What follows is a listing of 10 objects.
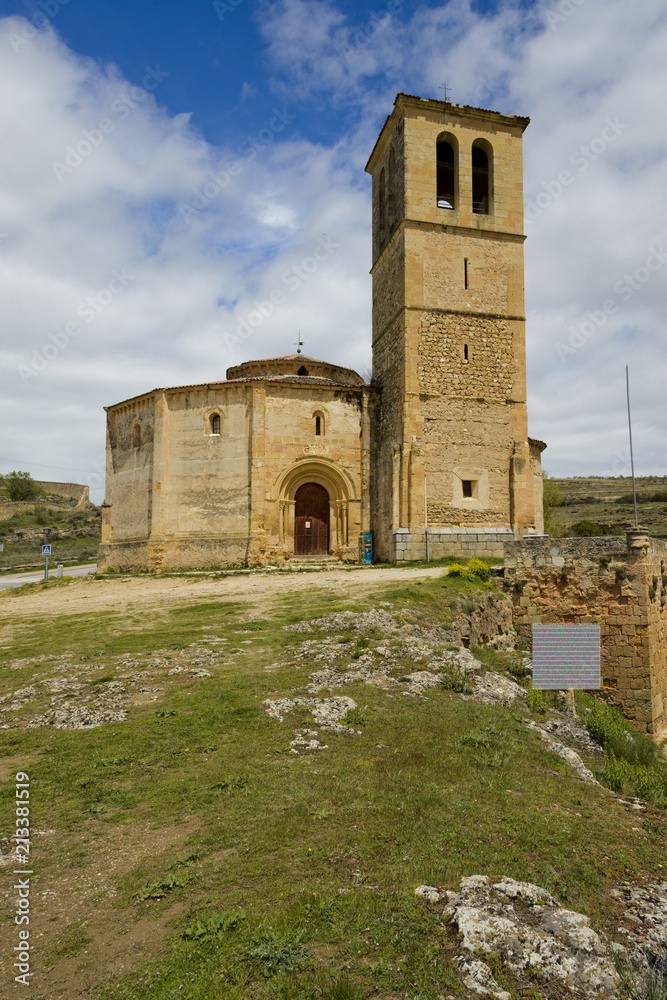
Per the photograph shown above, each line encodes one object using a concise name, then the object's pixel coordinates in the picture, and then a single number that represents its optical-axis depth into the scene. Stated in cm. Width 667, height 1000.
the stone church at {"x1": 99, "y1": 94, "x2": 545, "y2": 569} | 2031
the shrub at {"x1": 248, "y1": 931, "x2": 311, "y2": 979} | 309
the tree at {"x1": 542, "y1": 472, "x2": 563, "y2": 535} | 3442
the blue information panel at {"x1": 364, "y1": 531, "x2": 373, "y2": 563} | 2220
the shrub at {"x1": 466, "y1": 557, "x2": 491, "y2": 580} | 1523
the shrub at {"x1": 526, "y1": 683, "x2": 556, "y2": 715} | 843
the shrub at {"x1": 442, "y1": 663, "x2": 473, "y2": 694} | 805
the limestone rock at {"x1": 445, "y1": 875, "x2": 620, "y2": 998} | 315
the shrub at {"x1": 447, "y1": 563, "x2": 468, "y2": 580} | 1521
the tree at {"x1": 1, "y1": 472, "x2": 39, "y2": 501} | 5919
